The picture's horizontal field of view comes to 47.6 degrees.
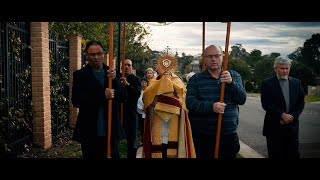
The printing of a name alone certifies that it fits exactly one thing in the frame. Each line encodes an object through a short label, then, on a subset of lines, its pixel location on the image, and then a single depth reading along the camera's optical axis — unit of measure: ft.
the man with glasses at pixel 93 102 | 12.56
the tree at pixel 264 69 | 178.70
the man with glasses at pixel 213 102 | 12.82
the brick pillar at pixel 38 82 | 20.21
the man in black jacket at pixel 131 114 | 18.25
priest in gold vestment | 14.37
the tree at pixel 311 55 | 182.58
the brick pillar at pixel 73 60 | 28.53
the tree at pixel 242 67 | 190.80
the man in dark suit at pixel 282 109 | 14.93
